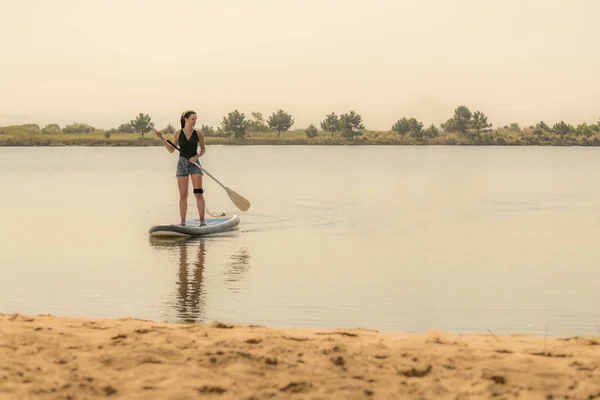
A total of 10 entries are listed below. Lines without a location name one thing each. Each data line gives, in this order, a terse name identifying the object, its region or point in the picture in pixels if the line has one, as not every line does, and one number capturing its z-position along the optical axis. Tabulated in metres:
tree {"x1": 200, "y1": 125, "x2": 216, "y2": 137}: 187.91
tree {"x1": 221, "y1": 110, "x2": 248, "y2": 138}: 192.25
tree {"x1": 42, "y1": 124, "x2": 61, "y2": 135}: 180.00
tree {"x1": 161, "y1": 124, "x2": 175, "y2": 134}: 166.71
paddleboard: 16.22
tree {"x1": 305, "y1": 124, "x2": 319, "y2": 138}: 195.00
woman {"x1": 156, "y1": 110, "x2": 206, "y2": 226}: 15.91
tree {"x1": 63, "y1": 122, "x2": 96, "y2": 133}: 183.50
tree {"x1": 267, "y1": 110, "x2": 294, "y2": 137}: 198.62
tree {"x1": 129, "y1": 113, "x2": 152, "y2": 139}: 184.38
